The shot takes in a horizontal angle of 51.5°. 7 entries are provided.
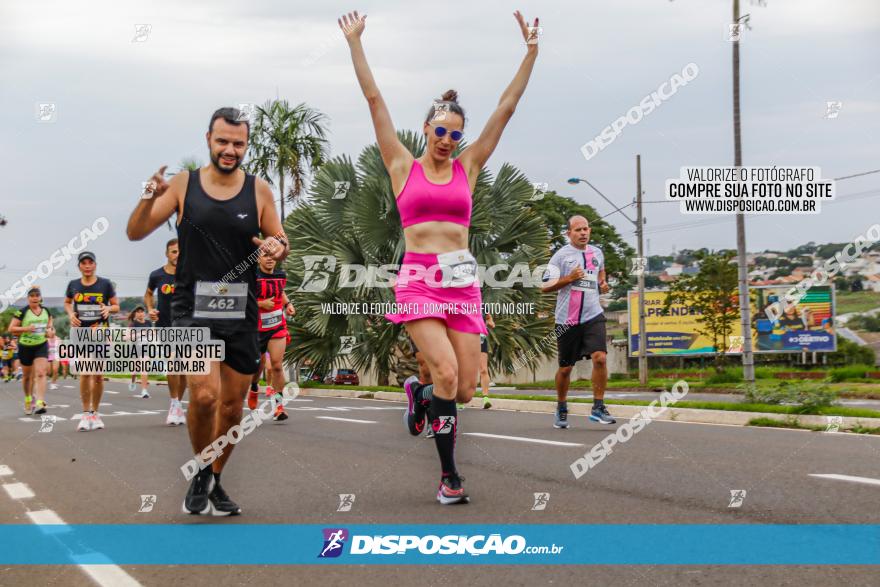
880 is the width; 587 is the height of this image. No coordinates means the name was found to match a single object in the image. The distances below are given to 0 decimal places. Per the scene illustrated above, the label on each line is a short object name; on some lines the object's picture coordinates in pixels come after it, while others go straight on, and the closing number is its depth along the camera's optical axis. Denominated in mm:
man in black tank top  4699
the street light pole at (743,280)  13883
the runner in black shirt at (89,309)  10977
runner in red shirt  10164
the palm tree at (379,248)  18516
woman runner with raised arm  5137
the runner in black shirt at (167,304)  10469
